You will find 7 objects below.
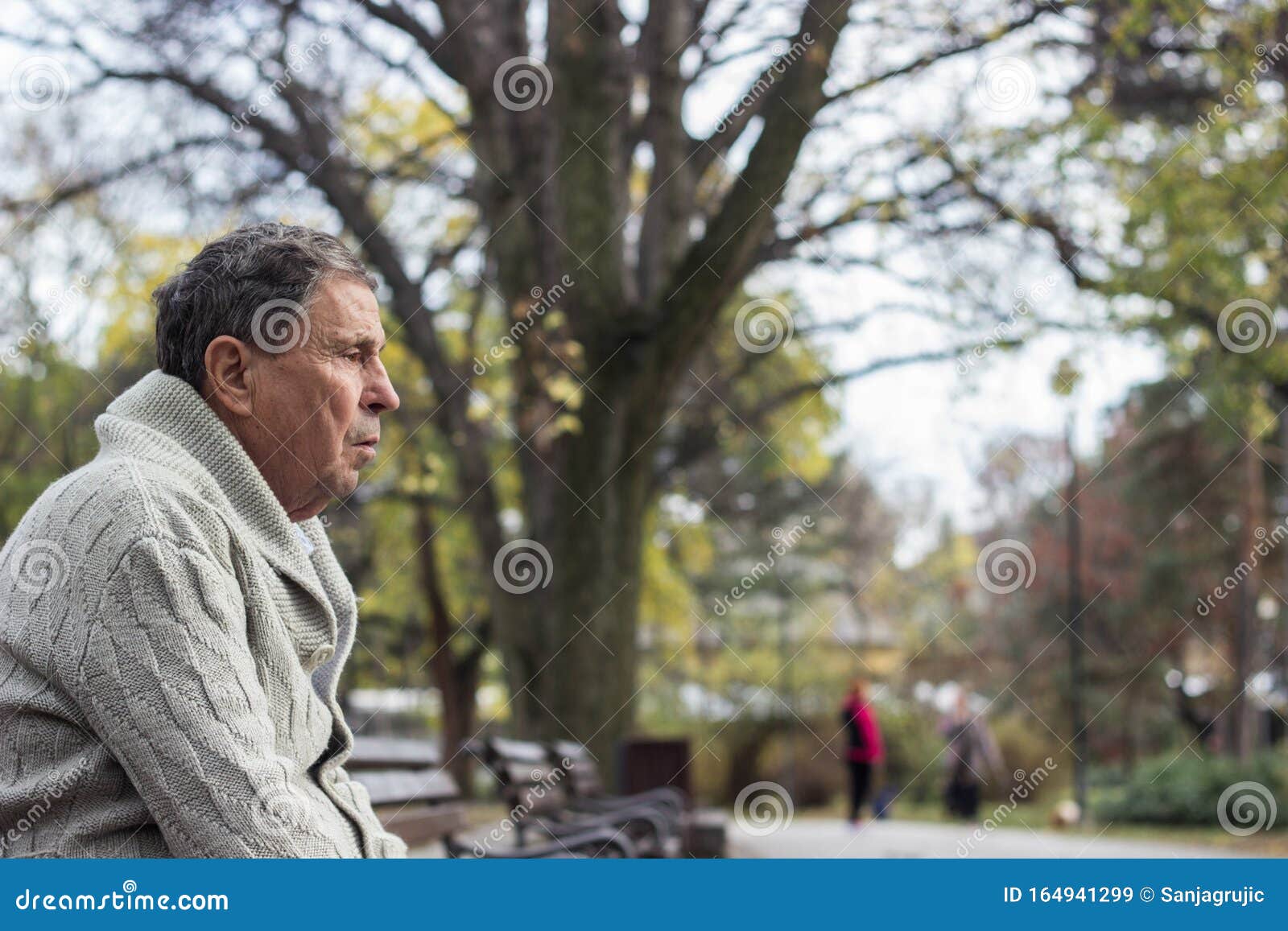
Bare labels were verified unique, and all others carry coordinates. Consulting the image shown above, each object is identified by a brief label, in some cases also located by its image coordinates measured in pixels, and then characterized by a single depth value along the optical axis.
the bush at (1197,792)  20.77
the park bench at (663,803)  7.48
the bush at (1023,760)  28.47
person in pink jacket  17.36
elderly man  1.76
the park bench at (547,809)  5.63
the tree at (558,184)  9.48
